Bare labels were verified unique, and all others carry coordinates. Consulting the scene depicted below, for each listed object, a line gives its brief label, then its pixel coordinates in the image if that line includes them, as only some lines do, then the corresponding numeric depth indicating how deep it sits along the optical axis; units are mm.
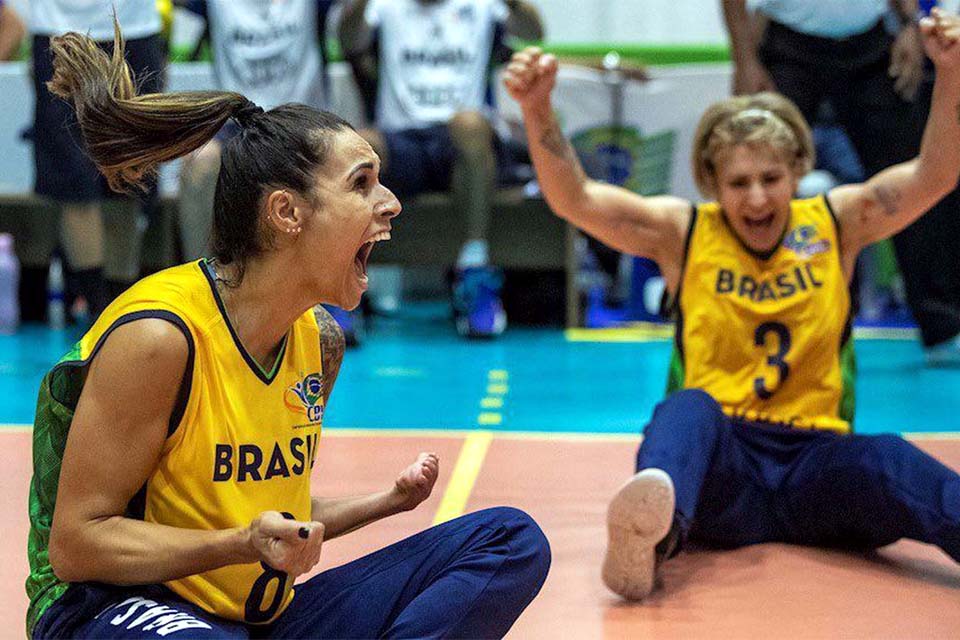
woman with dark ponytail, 3937
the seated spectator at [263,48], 13578
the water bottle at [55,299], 14992
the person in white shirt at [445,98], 13586
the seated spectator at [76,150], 11492
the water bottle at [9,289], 14891
